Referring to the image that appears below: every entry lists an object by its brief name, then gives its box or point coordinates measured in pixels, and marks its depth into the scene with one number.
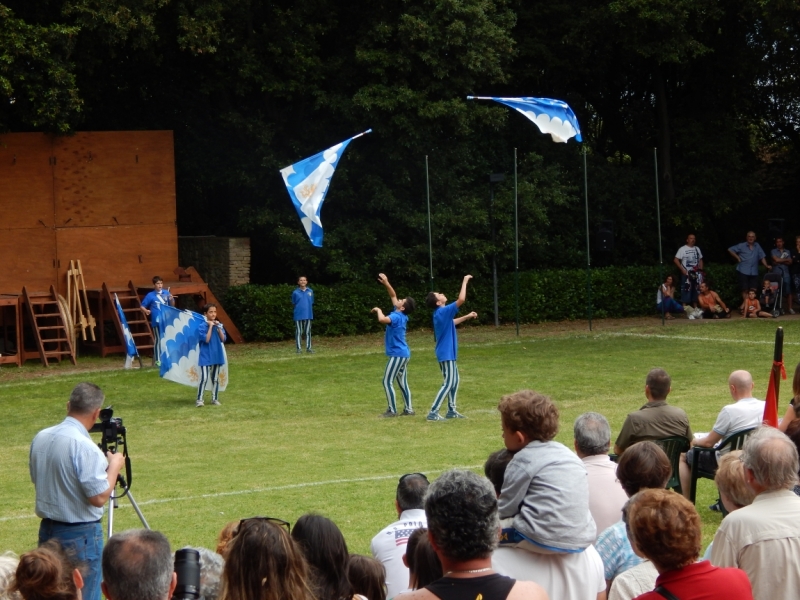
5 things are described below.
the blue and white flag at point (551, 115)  24.33
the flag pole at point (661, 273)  29.64
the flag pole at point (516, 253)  28.24
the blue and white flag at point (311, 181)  21.62
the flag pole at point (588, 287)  28.96
